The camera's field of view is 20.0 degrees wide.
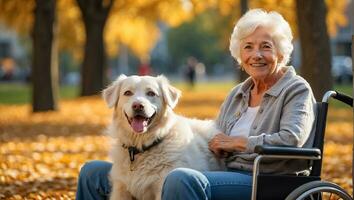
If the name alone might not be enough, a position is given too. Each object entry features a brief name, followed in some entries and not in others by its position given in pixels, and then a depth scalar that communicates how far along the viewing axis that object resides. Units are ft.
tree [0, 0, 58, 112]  85.42
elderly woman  20.32
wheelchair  19.26
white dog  22.42
